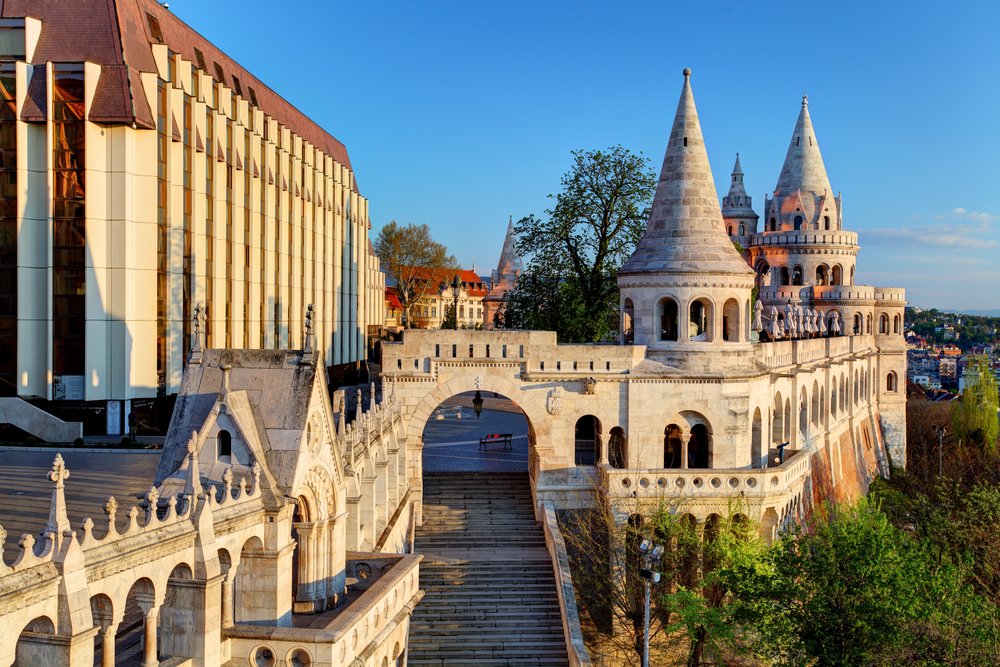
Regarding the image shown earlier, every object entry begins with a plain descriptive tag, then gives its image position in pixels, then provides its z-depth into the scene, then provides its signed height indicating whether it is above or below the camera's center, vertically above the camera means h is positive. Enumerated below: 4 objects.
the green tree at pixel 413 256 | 74.44 +6.56
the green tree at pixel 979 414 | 56.59 -5.44
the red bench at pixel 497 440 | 37.78 -4.98
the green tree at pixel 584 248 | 40.00 +4.07
